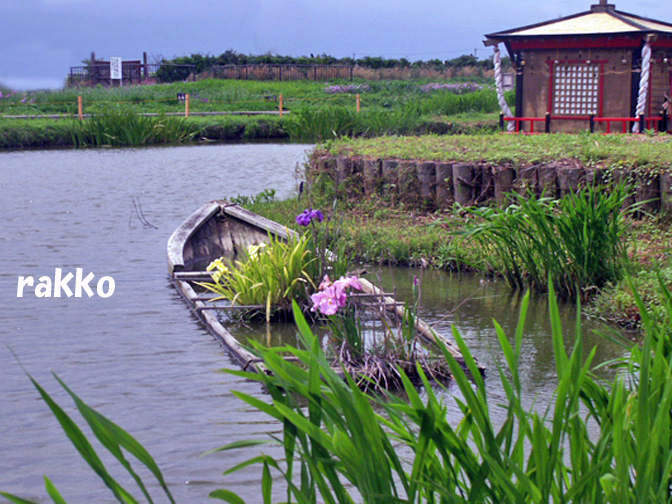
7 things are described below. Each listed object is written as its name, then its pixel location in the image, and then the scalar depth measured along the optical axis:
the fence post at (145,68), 60.28
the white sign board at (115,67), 51.69
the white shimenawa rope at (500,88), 21.19
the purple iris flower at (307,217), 6.82
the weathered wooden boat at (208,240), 8.41
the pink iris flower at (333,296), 4.99
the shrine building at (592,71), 19.92
